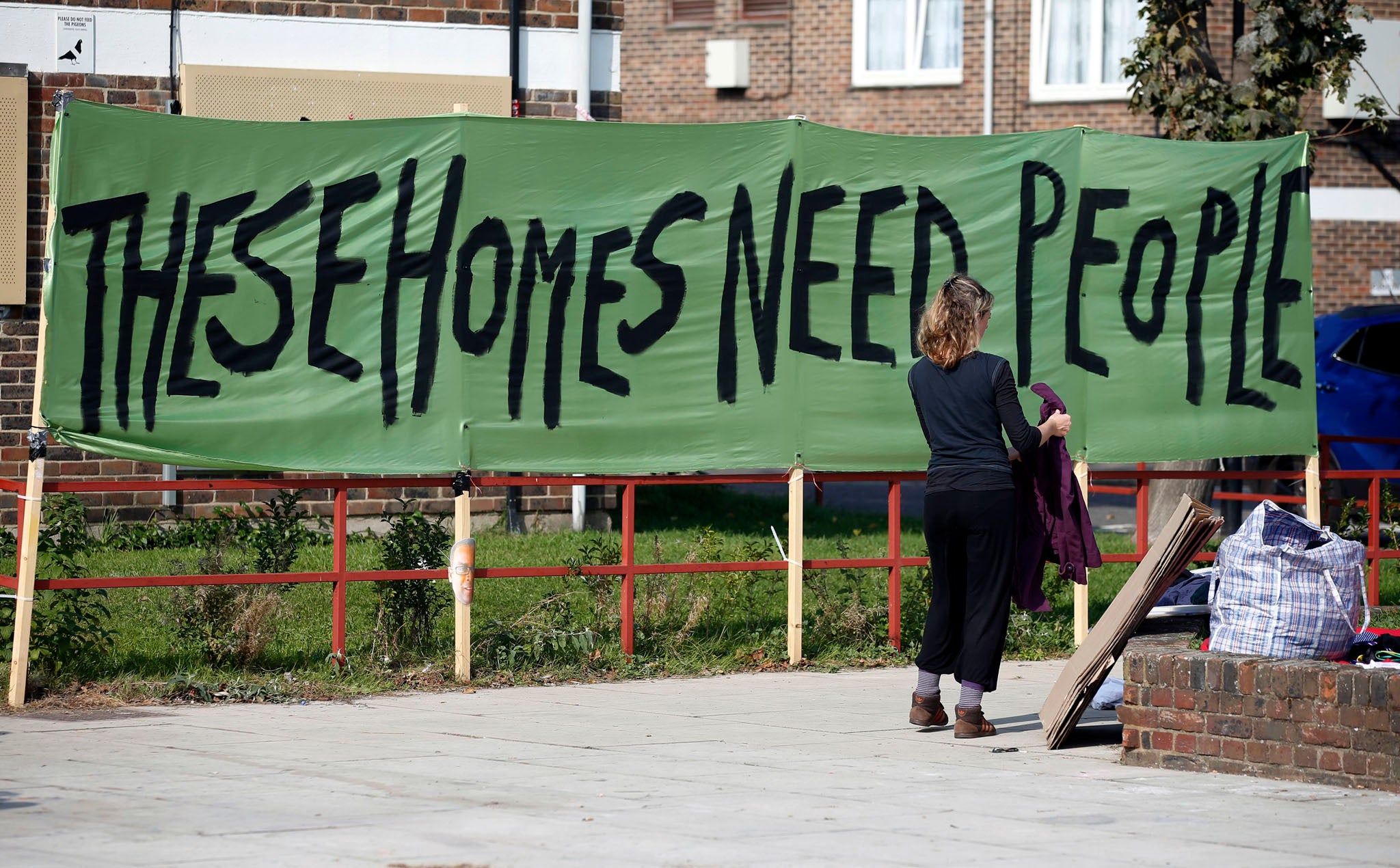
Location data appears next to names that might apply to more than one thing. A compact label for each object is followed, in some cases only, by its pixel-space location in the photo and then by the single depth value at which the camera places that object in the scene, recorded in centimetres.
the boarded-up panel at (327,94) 2608
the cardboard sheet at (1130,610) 1411
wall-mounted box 5053
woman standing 1462
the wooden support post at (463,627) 1759
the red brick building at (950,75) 4725
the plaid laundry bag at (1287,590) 1349
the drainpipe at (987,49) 4853
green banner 1677
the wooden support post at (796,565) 1864
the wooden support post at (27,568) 1580
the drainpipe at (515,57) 2750
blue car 3194
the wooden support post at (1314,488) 2083
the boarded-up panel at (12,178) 2491
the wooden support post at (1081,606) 1986
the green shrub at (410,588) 1811
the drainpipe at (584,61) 2784
